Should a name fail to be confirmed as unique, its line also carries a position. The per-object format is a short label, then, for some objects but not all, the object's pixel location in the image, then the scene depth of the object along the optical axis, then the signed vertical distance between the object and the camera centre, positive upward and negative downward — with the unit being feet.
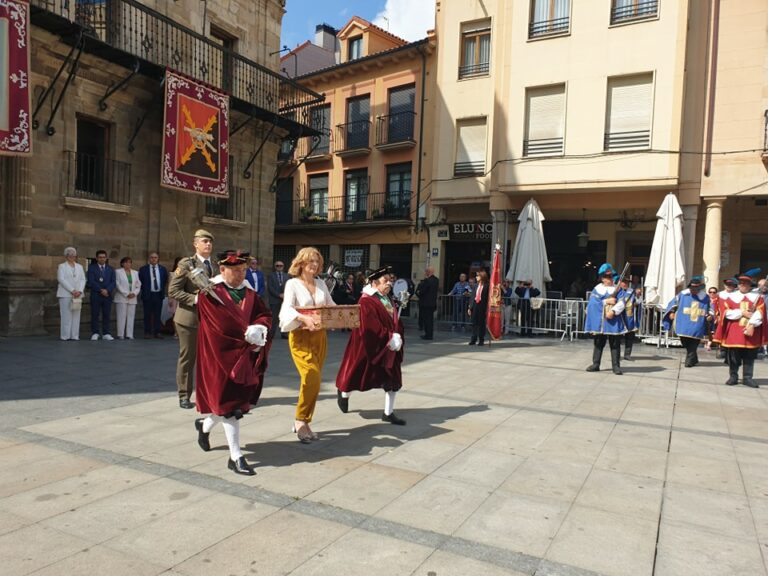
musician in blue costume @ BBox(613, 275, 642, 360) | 32.35 -1.39
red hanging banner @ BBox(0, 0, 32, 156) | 33.45 +10.63
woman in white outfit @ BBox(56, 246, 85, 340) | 35.81 -2.34
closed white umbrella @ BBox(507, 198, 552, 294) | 53.11 +2.23
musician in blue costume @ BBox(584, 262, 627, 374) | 31.32 -2.28
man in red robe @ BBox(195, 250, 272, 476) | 14.05 -2.29
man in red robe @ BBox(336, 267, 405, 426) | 18.86 -2.78
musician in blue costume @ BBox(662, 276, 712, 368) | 35.55 -2.22
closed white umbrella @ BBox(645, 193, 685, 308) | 45.80 +1.91
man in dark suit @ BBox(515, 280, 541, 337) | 51.47 -2.55
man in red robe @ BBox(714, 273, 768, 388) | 29.50 -2.39
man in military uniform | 19.51 -2.01
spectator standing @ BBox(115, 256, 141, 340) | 38.73 -2.52
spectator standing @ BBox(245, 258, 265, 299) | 41.35 -1.03
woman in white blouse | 16.38 -2.21
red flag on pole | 44.39 -2.36
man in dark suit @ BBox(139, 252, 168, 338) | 40.14 -2.45
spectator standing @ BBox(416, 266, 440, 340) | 48.34 -2.62
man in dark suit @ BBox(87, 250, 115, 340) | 37.45 -2.25
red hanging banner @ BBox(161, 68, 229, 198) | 43.86 +10.20
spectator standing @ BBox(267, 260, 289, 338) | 42.93 -1.75
